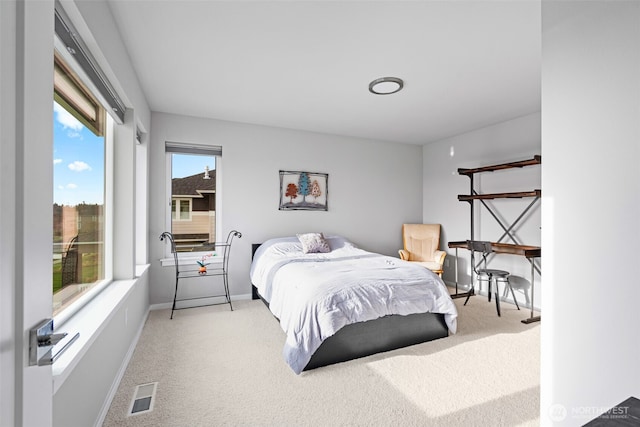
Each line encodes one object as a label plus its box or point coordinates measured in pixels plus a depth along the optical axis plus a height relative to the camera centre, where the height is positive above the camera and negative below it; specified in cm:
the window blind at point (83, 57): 136 +85
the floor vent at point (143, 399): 185 -122
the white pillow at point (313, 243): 396 -39
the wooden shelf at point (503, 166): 352 +63
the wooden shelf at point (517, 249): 329 -41
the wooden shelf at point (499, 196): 352 +24
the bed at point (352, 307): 230 -80
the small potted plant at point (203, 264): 382 -67
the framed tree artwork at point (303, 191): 450 +36
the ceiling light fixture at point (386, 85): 290 +130
